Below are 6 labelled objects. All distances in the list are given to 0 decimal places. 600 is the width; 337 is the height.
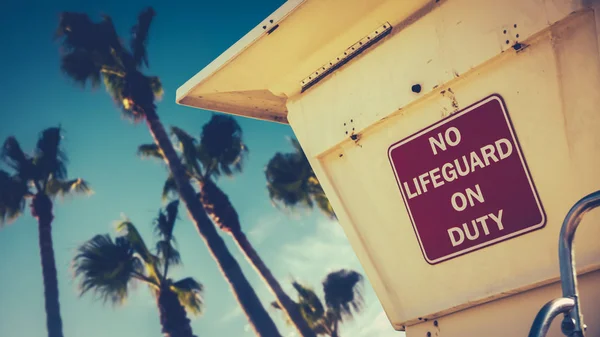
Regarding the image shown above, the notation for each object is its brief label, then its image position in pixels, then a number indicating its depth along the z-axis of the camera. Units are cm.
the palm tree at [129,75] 984
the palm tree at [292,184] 1048
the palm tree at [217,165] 1038
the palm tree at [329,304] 1206
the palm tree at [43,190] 1130
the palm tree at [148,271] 874
